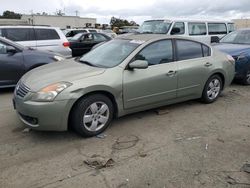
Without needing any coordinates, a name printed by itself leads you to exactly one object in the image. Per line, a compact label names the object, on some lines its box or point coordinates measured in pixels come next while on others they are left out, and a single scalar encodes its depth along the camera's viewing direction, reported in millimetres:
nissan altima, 2823
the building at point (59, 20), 30045
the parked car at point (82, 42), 10538
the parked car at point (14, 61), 4758
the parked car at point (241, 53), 5190
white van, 7484
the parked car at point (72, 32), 13180
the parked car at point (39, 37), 6460
